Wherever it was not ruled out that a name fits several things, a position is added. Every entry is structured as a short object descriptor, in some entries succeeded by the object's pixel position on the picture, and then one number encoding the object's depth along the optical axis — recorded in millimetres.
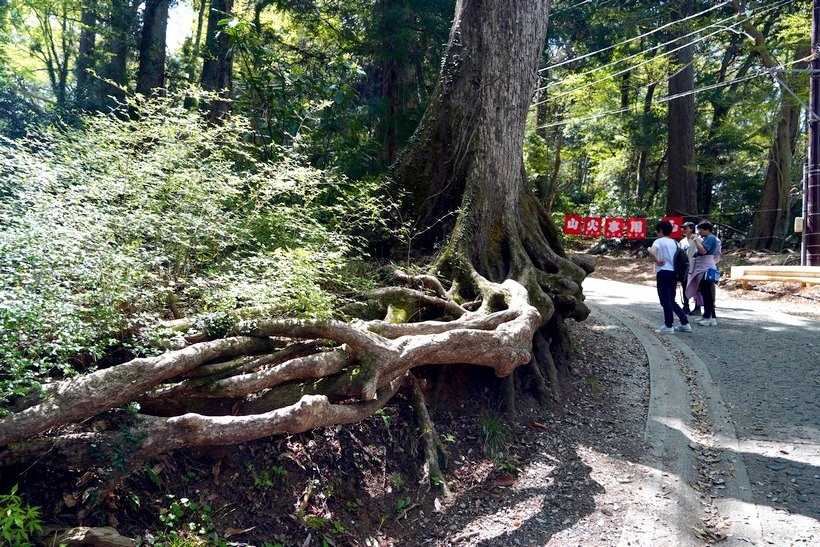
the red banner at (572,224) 25547
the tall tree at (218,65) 13117
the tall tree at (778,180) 20000
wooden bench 13777
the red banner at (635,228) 24641
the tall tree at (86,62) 15847
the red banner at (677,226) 21795
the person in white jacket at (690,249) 10339
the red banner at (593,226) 25531
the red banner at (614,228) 25188
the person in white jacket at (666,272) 9297
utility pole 14445
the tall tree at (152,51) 14438
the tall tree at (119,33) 17358
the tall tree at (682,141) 22750
